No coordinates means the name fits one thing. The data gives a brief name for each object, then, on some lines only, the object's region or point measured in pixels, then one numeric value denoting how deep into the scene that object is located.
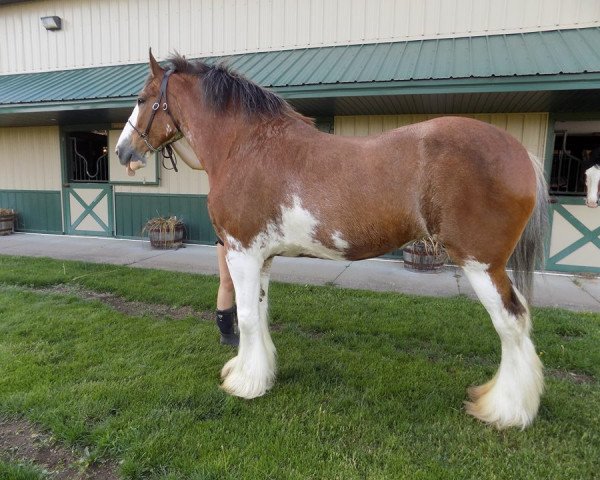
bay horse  2.02
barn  5.43
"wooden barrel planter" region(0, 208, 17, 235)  9.01
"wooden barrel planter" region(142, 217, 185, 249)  7.55
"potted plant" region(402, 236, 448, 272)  6.16
